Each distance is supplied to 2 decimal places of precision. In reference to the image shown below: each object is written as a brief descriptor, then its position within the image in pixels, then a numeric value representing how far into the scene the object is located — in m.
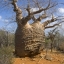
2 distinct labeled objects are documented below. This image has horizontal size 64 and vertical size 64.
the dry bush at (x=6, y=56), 3.42
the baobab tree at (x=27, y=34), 4.70
